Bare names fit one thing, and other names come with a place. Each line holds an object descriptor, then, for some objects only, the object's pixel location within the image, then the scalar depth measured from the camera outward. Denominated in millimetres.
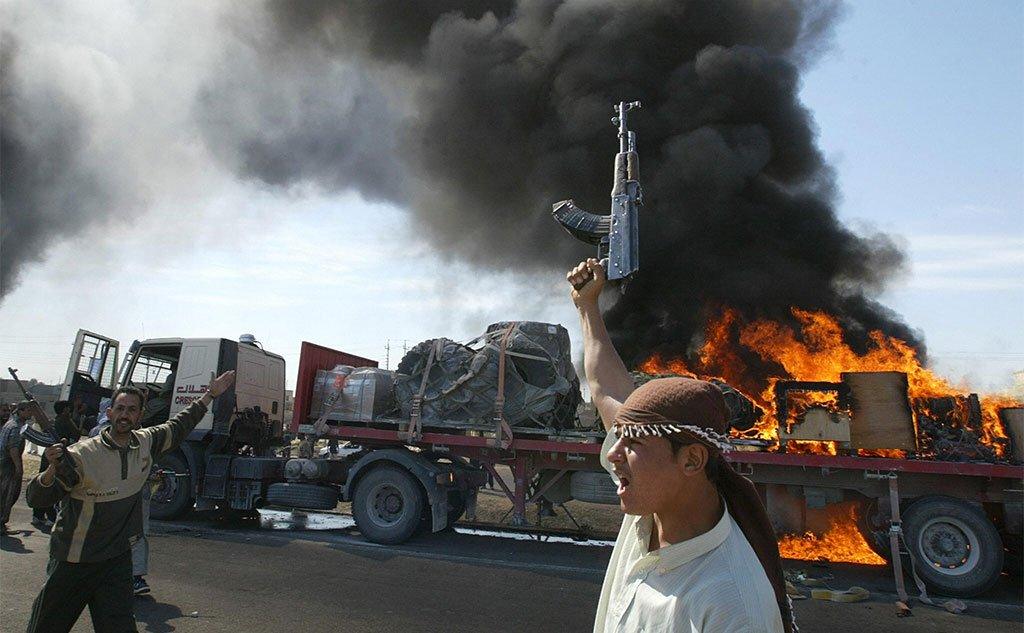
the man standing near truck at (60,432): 7621
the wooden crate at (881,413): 7141
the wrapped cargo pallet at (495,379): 8297
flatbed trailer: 6832
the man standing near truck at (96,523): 3197
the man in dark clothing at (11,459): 7832
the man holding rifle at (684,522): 1244
